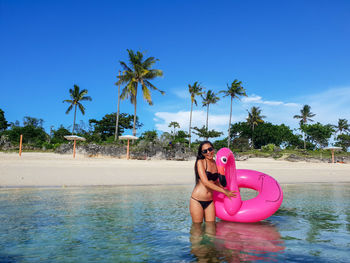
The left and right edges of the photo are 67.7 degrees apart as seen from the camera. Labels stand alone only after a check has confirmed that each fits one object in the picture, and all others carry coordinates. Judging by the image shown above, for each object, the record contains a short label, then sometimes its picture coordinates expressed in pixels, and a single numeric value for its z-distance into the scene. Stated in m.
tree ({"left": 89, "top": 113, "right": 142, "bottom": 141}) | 46.28
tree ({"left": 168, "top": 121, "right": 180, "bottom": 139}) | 45.49
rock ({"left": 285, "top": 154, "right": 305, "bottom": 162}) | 25.35
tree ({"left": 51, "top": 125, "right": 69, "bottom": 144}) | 49.21
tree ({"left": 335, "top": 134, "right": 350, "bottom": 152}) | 59.58
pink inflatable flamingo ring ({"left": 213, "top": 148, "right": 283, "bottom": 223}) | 4.24
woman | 4.02
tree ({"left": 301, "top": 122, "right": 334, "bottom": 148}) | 57.59
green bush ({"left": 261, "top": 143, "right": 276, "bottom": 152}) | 34.95
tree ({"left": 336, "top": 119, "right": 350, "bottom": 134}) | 73.81
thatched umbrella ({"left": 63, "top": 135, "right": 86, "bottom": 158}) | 20.62
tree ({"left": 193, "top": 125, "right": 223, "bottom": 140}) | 46.59
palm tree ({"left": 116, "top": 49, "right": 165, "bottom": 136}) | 31.02
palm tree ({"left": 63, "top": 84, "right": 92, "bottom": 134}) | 43.88
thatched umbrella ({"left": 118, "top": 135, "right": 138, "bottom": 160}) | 20.94
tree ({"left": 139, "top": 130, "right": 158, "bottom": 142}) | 24.14
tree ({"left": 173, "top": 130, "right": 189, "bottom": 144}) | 46.77
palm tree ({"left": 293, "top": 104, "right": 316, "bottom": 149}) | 68.88
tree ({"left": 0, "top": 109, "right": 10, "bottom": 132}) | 45.87
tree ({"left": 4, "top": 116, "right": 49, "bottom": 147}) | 42.00
